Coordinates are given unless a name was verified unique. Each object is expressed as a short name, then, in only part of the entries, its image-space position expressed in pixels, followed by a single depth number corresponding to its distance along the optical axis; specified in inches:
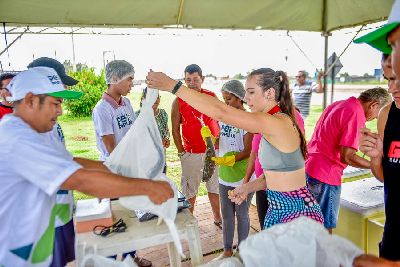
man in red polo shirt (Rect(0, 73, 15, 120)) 100.1
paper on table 65.8
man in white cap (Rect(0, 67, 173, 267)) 42.1
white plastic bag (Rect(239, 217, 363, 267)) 43.2
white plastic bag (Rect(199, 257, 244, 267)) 47.7
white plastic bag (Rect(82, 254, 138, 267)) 48.5
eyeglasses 64.2
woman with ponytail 57.7
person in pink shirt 90.4
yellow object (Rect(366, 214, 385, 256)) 96.0
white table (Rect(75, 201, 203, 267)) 60.2
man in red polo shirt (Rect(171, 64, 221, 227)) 136.9
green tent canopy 116.4
